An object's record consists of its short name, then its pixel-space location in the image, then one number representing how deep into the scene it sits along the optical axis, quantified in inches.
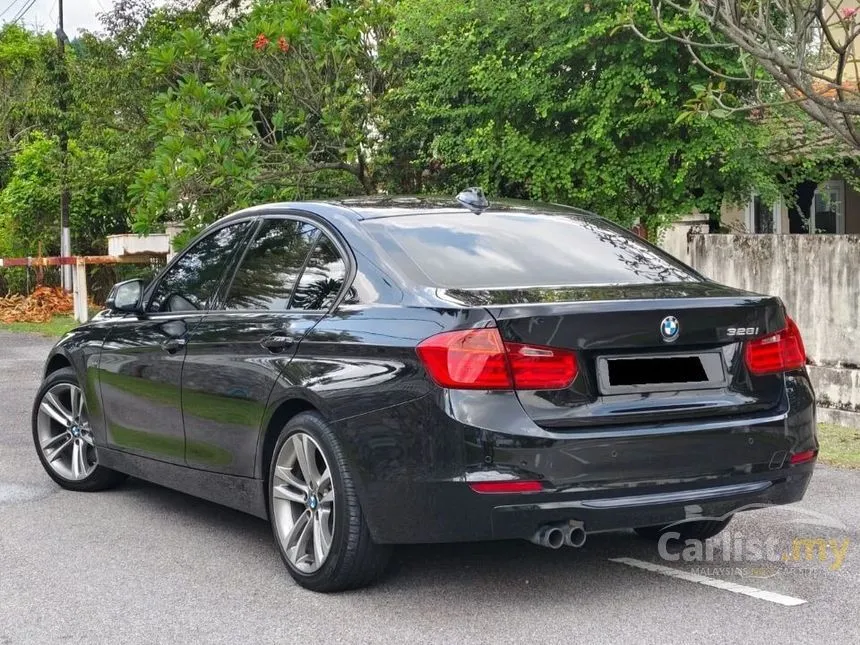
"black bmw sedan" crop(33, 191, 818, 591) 180.7
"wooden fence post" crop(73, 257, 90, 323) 825.6
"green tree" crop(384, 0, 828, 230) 463.8
